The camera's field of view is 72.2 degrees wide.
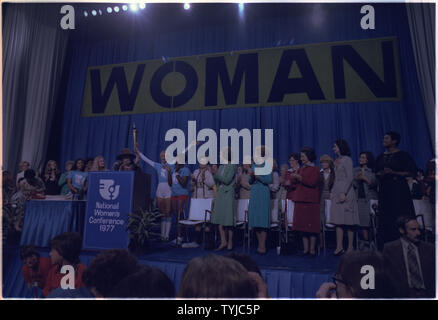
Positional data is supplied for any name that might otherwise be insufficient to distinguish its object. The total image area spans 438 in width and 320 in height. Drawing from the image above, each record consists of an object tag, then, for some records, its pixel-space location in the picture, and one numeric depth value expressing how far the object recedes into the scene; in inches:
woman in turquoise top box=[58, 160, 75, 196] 186.4
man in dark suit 94.9
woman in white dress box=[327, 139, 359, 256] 135.2
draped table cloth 142.4
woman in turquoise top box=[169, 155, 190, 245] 172.2
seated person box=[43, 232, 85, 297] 87.0
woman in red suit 135.0
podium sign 134.2
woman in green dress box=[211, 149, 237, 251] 147.6
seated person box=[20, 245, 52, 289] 117.0
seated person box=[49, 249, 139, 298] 66.1
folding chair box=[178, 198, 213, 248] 158.1
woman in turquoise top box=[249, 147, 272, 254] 143.3
